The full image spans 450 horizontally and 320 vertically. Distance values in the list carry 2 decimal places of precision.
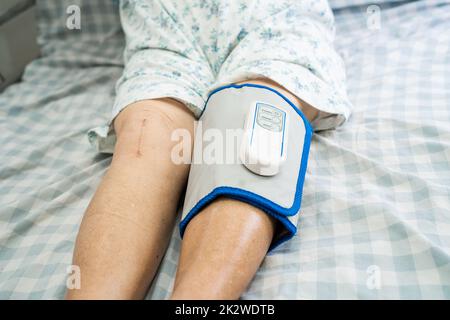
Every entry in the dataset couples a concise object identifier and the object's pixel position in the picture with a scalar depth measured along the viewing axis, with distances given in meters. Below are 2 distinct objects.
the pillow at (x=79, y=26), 1.28
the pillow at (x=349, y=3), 1.29
